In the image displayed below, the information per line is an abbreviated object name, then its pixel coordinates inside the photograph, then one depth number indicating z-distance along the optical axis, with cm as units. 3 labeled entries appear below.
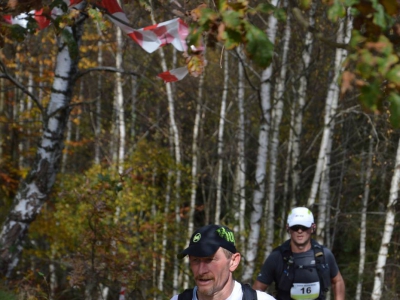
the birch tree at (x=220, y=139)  1638
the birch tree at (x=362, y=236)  1435
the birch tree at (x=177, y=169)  1685
